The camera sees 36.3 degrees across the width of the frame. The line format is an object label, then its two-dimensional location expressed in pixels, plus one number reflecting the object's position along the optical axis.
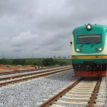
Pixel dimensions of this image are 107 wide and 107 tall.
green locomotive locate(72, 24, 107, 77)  10.30
